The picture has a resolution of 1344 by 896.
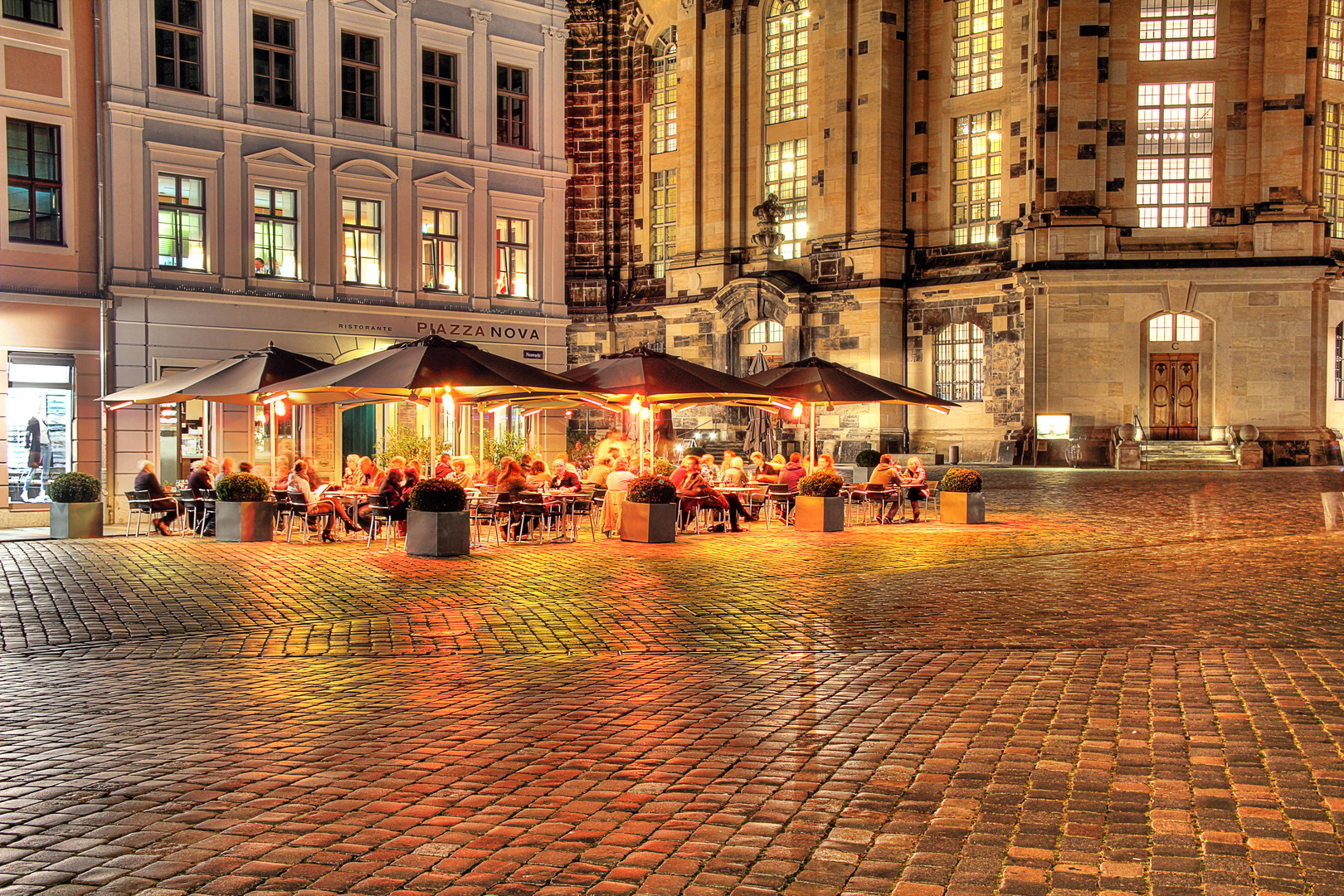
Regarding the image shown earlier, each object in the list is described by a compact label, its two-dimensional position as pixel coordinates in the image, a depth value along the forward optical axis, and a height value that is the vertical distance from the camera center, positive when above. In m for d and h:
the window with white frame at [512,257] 30.17 +4.10
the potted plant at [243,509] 17.61 -1.21
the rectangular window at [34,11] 22.44 +7.65
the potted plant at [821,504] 19.25 -1.30
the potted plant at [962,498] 20.44 -1.29
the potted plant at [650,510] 17.33 -1.24
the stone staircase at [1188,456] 35.38 -1.04
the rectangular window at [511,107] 30.06 +7.80
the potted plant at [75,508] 18.47 -1.25
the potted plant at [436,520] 15.53 -1.22
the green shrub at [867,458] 30.09 -0.89
